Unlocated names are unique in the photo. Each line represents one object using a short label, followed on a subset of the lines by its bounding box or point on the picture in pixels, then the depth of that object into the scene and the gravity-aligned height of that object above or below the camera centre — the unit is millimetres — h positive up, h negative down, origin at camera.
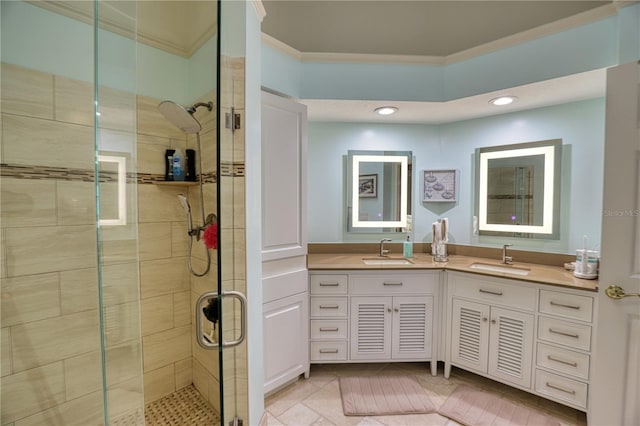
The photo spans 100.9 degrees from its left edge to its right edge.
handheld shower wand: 1562 -23
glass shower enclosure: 1197 -36
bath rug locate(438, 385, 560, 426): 1728 -1402
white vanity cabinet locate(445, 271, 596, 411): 1673 -891
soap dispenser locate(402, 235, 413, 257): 2529 -414
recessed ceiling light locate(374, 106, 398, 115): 2314 +852
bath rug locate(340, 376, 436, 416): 1815 -1407
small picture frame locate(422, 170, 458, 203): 2629 +204
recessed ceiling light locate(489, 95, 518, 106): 2080 +862
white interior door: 1380 -258
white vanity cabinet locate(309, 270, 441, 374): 2162 -903
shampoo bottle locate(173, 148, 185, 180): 1574 +229
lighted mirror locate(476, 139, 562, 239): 2209 +158
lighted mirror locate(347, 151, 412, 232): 2691 +137
